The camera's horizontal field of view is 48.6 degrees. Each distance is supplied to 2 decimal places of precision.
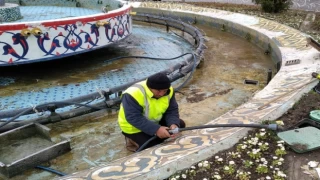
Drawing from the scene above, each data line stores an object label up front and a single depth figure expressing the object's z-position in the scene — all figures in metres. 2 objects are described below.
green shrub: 14.19
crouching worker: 4.16
